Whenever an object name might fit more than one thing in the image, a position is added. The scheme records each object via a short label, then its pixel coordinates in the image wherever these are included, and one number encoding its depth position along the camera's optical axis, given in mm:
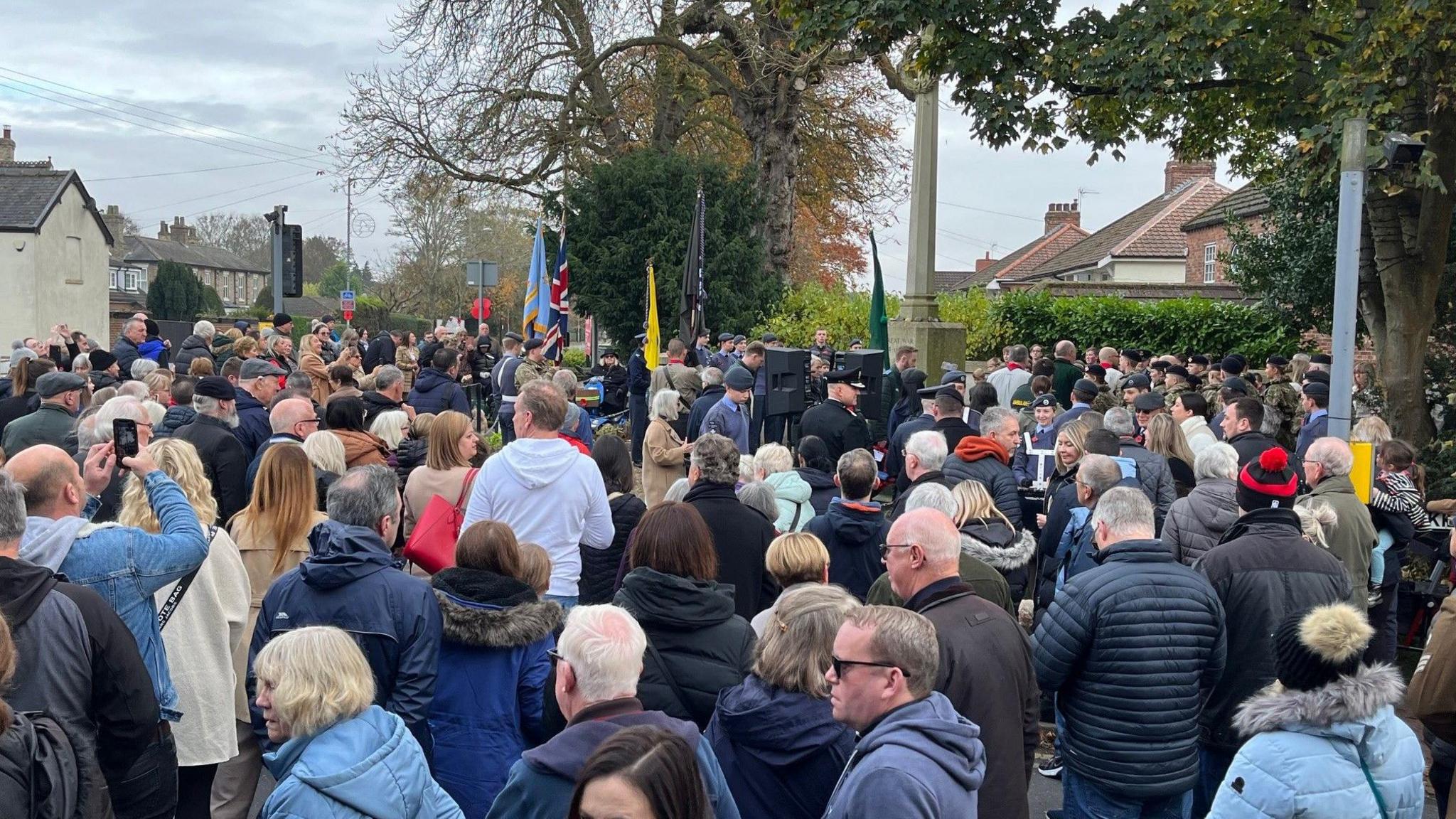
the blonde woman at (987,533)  5684
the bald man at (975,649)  4066
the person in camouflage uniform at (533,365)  12758
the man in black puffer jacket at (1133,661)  4656
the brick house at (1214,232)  27312
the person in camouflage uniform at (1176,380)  11753
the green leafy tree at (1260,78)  10664
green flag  15375
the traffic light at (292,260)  16438
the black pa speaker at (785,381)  11539
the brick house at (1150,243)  44938
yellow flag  14594
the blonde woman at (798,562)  4992
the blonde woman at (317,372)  12867
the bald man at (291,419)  7121
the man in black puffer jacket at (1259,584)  5398
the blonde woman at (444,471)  6523
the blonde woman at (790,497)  6867
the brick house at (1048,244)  63659
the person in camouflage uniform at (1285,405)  11164
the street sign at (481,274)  24219
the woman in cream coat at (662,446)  9234
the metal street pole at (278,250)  15516
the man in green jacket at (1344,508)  6684
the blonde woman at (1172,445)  8281
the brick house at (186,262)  77250
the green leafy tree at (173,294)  53375
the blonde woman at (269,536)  5203
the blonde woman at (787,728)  3623
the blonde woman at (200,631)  4629
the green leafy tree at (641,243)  22109
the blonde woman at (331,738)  3139
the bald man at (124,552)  4086
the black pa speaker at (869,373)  11922
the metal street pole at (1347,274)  6910
